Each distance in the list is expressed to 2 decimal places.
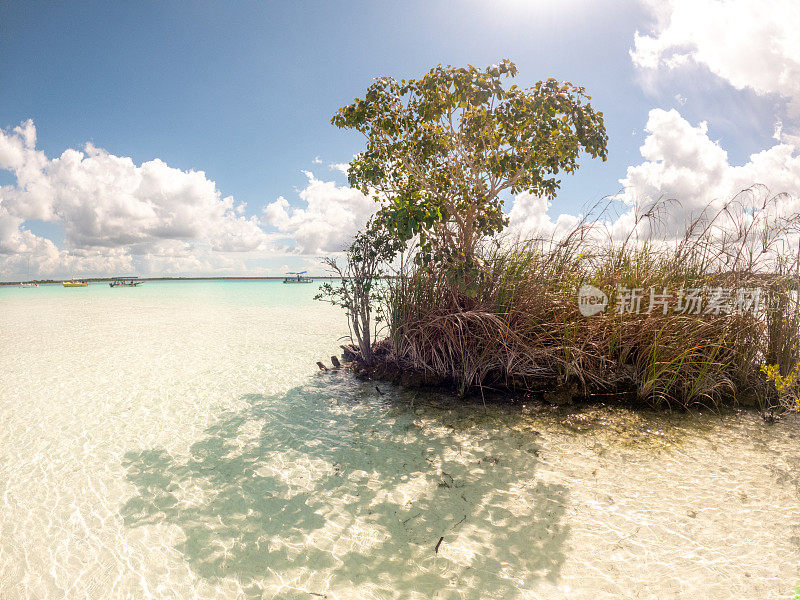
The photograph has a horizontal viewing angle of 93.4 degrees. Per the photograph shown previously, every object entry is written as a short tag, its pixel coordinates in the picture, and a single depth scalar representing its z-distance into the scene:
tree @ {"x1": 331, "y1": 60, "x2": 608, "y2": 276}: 4.11
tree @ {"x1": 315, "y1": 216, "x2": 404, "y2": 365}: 5.42
